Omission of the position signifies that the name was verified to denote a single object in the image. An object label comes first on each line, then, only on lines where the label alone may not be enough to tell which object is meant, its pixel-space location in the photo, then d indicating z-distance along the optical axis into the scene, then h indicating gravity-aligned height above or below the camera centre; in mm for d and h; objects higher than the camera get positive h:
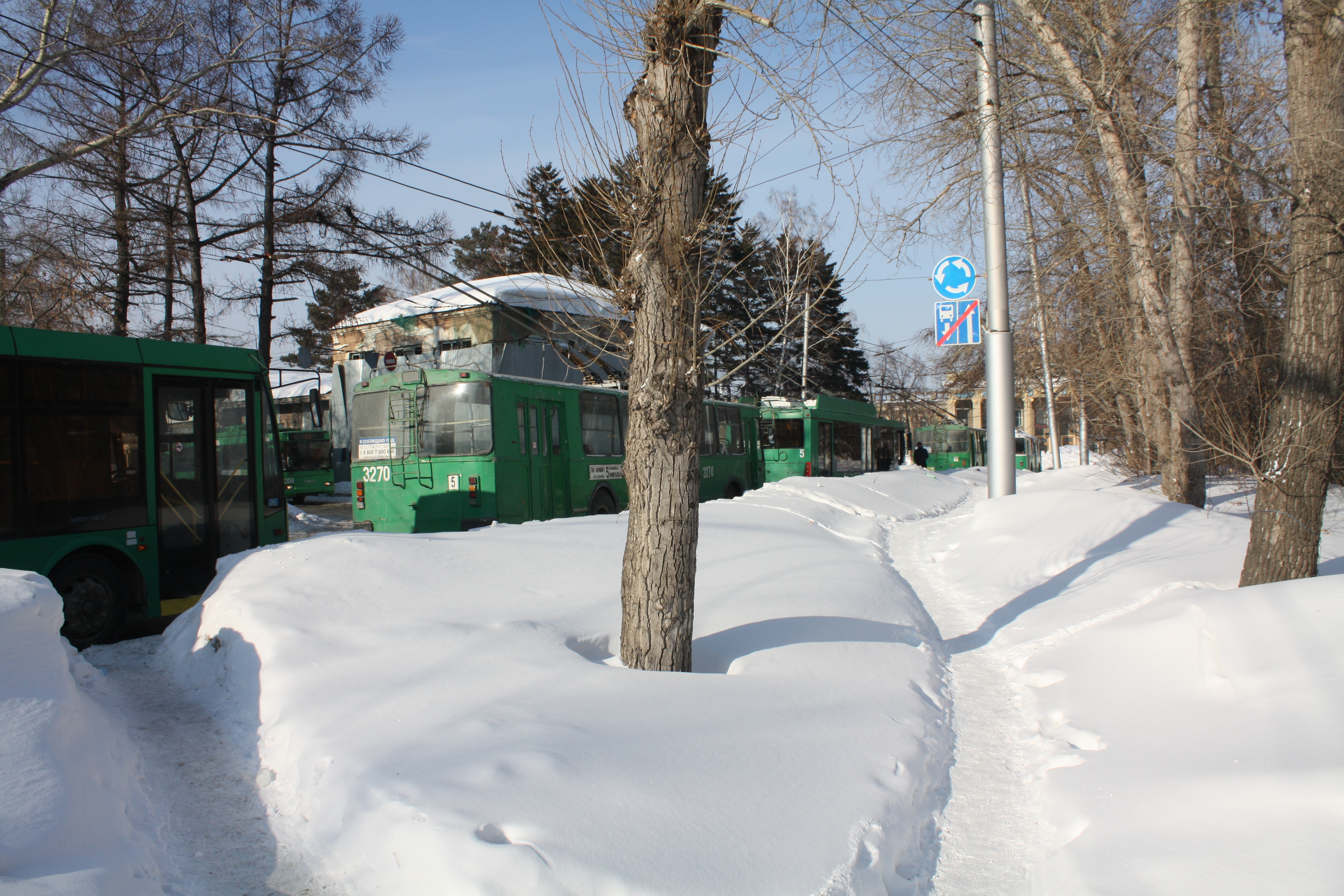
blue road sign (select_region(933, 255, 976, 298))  11625 +2223
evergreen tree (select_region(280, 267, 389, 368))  20734 +4115
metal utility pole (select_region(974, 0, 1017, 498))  10633 +1883
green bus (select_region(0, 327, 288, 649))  7031 -84
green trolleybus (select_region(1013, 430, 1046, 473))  44344 -1300
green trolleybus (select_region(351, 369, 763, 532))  12242 -11
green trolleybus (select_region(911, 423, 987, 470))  42469 -694
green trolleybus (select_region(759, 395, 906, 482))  24109 +6
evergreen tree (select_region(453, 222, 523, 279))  27812 +9410
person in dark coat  37688 -1021
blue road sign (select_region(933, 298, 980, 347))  11391 +1571
